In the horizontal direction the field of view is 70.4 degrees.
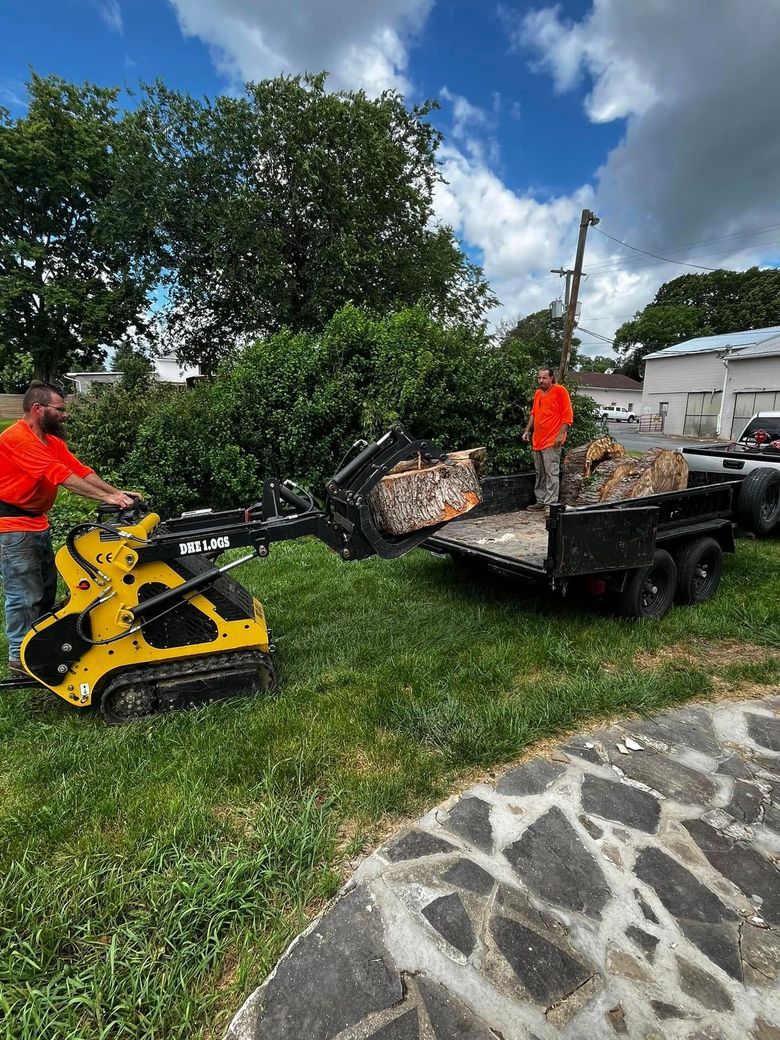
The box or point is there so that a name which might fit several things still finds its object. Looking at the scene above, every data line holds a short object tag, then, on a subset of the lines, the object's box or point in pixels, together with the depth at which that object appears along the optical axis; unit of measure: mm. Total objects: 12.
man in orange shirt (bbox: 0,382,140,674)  3484
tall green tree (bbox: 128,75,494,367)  15219
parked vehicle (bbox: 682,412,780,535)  5785
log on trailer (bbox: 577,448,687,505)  5617
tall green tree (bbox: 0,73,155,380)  20719
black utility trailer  4027
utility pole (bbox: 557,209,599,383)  18016
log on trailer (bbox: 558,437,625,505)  6238
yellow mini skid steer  3244
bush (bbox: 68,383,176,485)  8781
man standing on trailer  6422
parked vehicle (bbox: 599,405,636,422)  47681
